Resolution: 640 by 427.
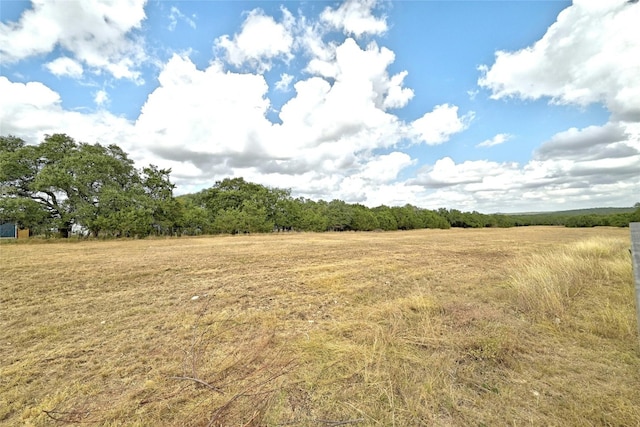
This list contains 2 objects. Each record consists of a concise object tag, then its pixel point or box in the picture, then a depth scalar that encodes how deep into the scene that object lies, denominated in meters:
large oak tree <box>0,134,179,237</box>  21.83
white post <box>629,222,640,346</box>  2.21
